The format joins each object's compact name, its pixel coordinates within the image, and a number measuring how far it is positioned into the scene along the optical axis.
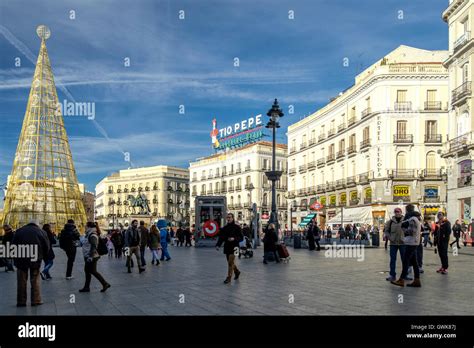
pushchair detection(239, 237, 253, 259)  21.12
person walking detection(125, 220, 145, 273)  15.55
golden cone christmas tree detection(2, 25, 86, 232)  37.12
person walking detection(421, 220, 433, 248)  27.21
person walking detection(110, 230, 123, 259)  23.56
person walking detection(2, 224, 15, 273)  16.53
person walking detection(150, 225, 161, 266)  17.89
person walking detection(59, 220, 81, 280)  13.77
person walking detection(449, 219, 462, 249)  25.84
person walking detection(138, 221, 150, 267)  16.41
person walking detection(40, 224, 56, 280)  13.02
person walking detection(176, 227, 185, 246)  36.25
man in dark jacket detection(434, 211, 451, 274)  13.76
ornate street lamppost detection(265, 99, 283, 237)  23.84
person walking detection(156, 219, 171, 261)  20.00
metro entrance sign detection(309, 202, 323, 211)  34.79
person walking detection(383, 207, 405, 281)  11.42
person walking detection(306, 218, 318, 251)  27.25
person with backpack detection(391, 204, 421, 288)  10.87
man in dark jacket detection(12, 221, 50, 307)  9.05
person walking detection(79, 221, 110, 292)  10.48
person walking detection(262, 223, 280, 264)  17.88
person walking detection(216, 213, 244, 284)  12.12
